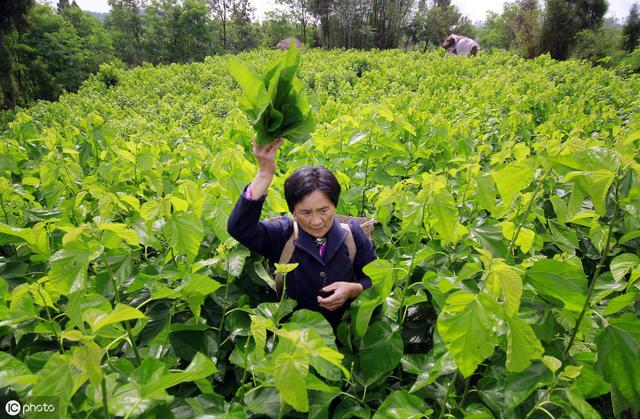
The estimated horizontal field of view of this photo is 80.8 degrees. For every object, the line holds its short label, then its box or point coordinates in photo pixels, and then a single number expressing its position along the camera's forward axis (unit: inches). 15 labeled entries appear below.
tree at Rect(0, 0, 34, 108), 705.0
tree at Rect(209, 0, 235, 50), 1699.1
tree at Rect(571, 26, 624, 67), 888.7
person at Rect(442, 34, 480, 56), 819.0
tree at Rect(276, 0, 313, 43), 1619.1
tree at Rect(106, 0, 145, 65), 1679.4
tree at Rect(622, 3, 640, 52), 971.3
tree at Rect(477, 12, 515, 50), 1632.6
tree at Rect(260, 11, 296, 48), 1739.5
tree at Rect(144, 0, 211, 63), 1528.1
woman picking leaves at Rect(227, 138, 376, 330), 57.6
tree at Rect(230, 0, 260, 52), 1728.6
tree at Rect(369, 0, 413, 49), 1464.1
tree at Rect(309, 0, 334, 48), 1528.1
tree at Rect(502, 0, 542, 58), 979.9
